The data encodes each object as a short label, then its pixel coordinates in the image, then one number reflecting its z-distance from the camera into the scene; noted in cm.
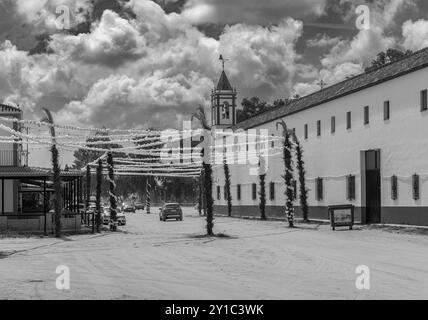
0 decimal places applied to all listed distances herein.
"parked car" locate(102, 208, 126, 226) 4681
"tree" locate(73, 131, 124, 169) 12439
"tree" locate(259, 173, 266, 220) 5397
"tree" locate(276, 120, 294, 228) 3894
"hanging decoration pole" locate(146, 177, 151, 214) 8352
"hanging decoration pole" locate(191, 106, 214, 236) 3123
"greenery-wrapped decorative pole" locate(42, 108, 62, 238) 3228
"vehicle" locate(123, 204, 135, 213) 9231
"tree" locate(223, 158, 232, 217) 6412
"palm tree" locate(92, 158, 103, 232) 3755
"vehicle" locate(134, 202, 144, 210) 10612
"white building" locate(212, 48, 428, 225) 3528
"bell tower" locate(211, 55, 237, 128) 8844
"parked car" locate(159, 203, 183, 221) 5603
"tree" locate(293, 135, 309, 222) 4700
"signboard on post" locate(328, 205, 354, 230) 3512
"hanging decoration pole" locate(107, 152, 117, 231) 3836
